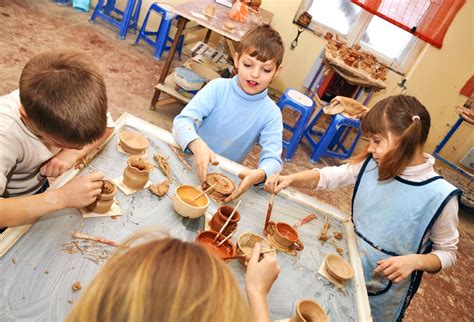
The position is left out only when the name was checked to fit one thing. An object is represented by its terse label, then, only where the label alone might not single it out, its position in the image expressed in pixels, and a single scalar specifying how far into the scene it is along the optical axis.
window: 5.55
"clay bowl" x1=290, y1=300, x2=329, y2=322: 1.21
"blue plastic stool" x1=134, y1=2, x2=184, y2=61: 5.02
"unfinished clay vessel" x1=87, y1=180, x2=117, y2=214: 1.27
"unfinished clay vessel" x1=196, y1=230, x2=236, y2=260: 1.33
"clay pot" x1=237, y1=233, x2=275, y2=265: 1.39
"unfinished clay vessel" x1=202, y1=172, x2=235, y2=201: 1.61
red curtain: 4.97
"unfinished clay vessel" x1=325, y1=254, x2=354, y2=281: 1.46
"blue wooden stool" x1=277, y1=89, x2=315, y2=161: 4.24
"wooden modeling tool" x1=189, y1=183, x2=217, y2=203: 1.48
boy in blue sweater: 1.96
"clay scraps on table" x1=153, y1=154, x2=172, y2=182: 1.64
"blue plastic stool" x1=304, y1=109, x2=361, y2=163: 4.34
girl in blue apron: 1.66
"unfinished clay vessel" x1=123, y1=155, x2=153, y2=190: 1.43
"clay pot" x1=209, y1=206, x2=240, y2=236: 1.41
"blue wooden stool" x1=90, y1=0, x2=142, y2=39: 5.49
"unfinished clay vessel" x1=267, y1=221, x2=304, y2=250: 1.50
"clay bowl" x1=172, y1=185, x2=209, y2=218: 1.41
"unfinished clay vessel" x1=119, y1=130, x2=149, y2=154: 1.62
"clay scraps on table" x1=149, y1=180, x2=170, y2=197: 1.49
